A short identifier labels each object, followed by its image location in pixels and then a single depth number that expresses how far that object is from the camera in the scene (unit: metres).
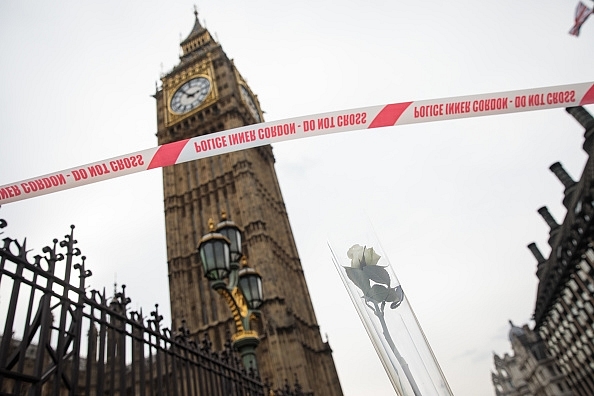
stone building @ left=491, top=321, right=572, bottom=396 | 49.60
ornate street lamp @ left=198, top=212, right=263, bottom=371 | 5.25
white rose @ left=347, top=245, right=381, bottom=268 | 2.33
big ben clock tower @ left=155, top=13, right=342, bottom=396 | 24.37
